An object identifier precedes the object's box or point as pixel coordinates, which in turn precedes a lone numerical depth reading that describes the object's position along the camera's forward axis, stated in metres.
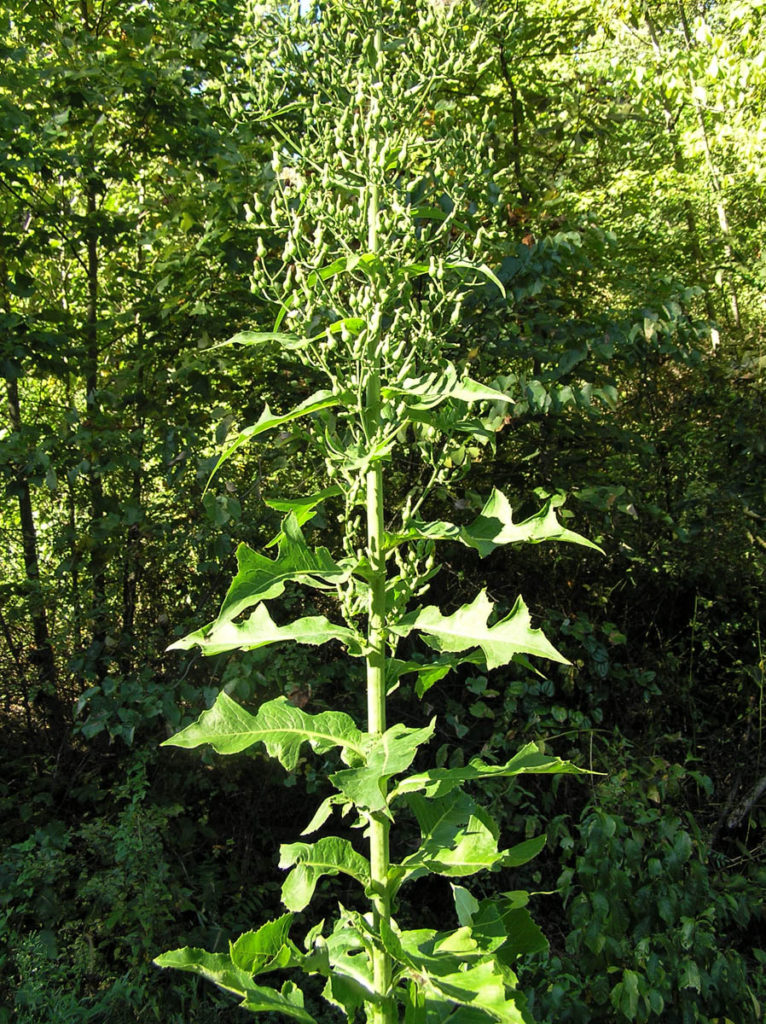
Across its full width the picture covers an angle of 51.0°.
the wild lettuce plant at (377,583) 1.47
